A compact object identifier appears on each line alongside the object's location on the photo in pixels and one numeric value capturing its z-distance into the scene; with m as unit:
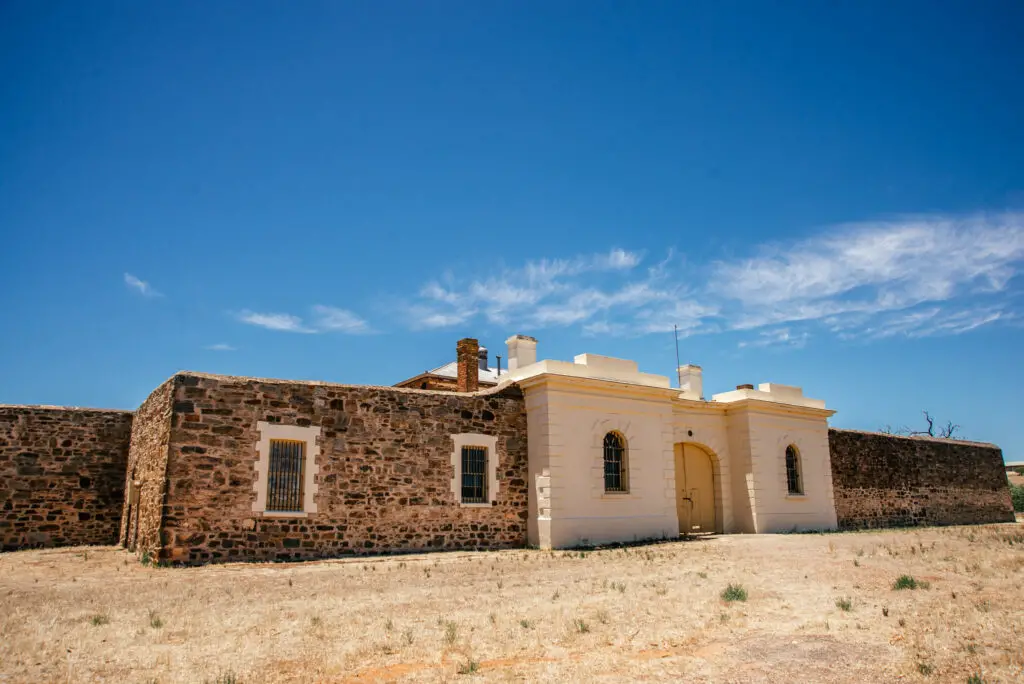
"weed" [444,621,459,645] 6.68
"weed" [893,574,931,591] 8.84
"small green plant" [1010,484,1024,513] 32.56
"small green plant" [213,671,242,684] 5.41
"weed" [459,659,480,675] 5.76
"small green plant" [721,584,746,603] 8.55
